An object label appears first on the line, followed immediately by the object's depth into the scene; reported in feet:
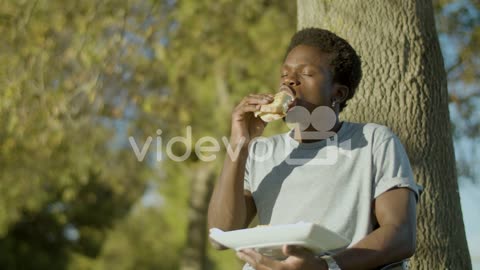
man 11.40
